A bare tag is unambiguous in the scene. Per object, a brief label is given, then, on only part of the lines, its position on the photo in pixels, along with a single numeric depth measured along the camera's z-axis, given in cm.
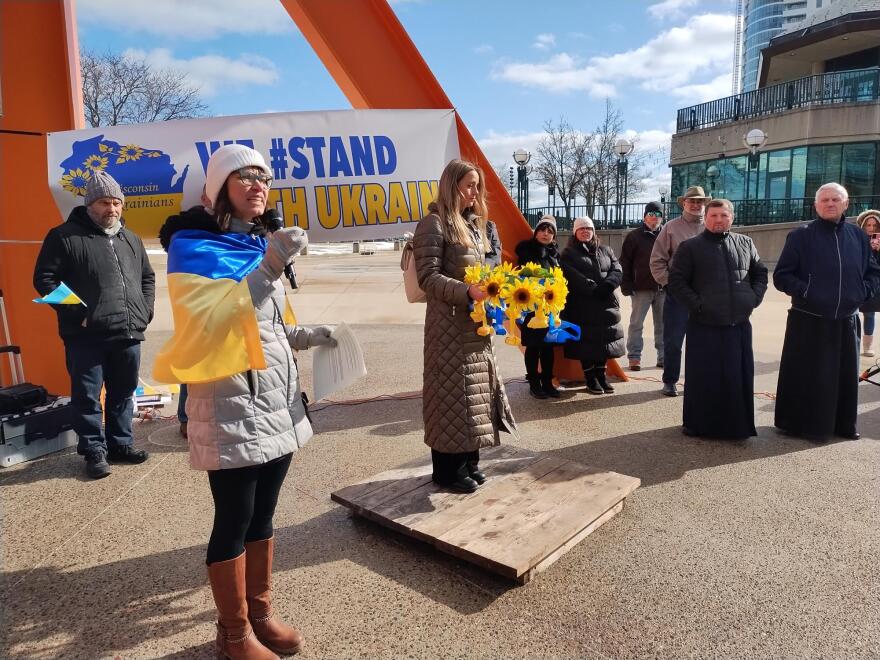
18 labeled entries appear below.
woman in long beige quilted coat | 354
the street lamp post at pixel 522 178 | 2242
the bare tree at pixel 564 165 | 4034
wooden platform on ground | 303
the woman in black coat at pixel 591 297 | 629
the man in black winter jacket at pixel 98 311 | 437
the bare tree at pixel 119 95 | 3194
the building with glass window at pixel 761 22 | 10625
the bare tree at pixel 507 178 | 5119
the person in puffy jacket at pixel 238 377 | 212
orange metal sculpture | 524
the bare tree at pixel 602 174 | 3928
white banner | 499
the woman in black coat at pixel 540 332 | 615
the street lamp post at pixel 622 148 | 2133
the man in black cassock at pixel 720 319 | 503
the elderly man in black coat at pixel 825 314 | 492
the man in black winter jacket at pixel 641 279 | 765
